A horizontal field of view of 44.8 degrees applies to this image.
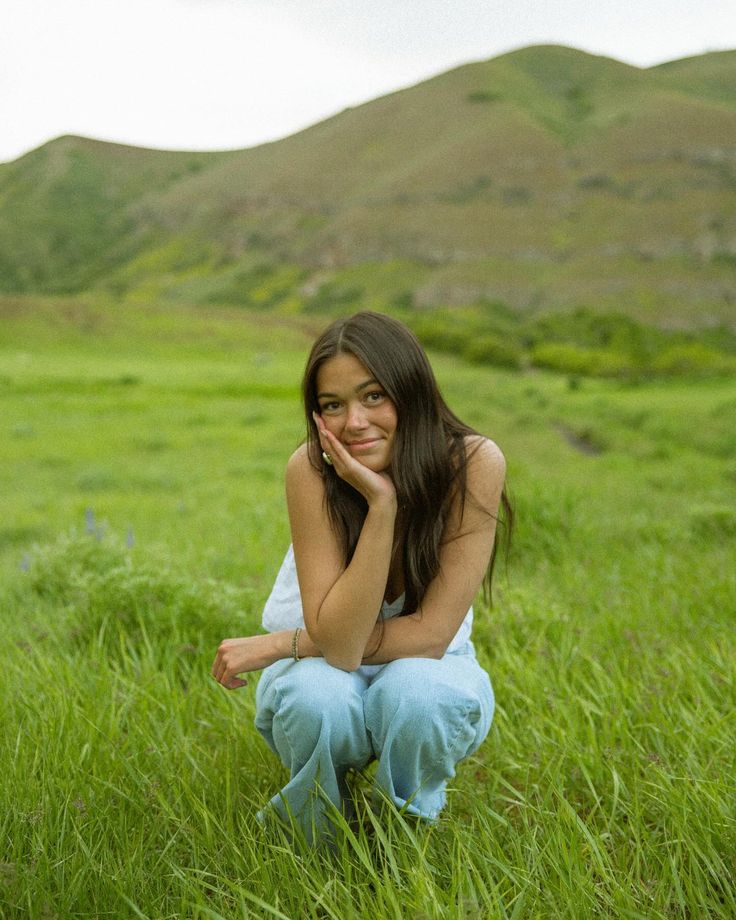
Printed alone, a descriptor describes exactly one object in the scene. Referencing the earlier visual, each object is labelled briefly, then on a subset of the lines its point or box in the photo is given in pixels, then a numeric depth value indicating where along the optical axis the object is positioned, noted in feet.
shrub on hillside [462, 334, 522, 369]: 153.89
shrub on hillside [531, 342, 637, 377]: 143.04
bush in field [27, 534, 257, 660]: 13.10
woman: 8.04
